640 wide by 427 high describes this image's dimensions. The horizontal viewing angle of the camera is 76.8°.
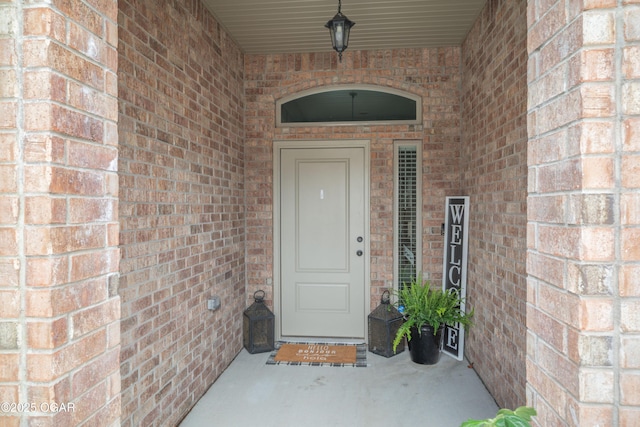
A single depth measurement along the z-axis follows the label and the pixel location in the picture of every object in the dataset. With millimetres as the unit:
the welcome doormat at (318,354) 3697
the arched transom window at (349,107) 4184
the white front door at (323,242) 4246
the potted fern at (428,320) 3559
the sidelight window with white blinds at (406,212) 4188
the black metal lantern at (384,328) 3844
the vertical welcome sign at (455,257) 3742
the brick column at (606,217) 839
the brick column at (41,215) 898
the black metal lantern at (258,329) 3961
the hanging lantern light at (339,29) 2855
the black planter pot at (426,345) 3594
